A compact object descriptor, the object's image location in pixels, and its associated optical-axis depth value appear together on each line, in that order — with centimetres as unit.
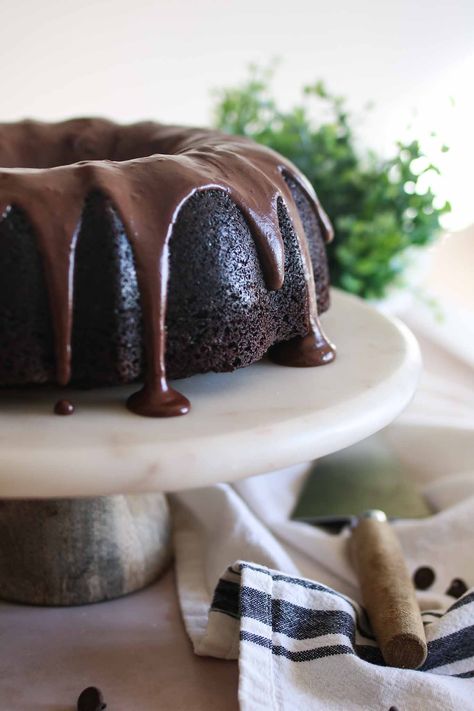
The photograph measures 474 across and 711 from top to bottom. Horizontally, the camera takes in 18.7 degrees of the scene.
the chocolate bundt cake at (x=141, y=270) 57
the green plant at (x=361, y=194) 93
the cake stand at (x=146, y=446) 54
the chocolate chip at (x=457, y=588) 68
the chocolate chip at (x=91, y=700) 58
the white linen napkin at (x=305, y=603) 58
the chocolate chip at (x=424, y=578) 69
